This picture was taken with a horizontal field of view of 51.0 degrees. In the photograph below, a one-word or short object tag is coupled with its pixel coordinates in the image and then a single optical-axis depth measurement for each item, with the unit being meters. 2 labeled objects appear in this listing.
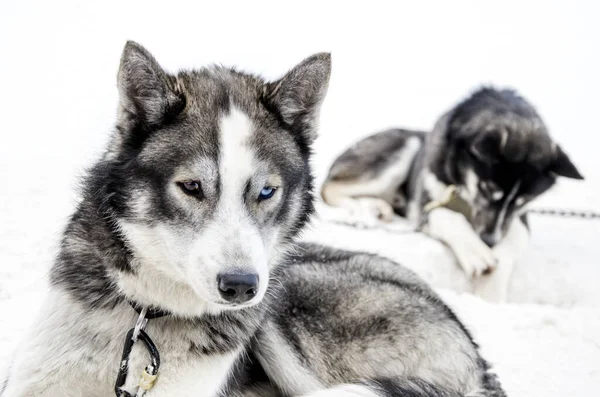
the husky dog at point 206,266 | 1.94
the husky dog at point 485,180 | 5.25
